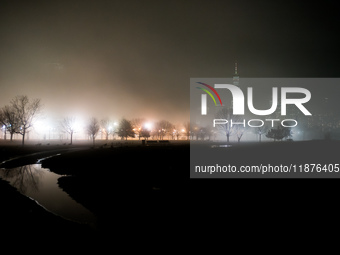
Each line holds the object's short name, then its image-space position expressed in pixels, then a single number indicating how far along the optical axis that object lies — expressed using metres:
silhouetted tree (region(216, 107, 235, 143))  87.88
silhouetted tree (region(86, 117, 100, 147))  85.21
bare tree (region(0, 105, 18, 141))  63.44
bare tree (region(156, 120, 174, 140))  132.49
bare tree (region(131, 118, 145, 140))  128.27
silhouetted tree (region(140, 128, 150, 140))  99.81
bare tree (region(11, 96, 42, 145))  60.19
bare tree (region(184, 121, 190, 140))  129.25
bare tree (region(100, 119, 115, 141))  110.31
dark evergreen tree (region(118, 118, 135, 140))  98.25
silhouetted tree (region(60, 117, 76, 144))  91.50
